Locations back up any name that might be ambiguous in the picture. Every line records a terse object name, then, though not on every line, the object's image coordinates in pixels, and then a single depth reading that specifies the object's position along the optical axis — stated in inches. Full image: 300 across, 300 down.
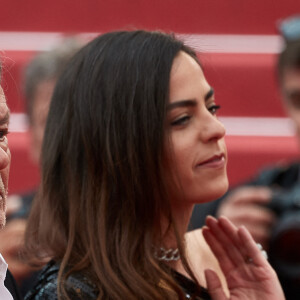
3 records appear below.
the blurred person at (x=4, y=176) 164.5
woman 170.3
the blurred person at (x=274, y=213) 176.8
